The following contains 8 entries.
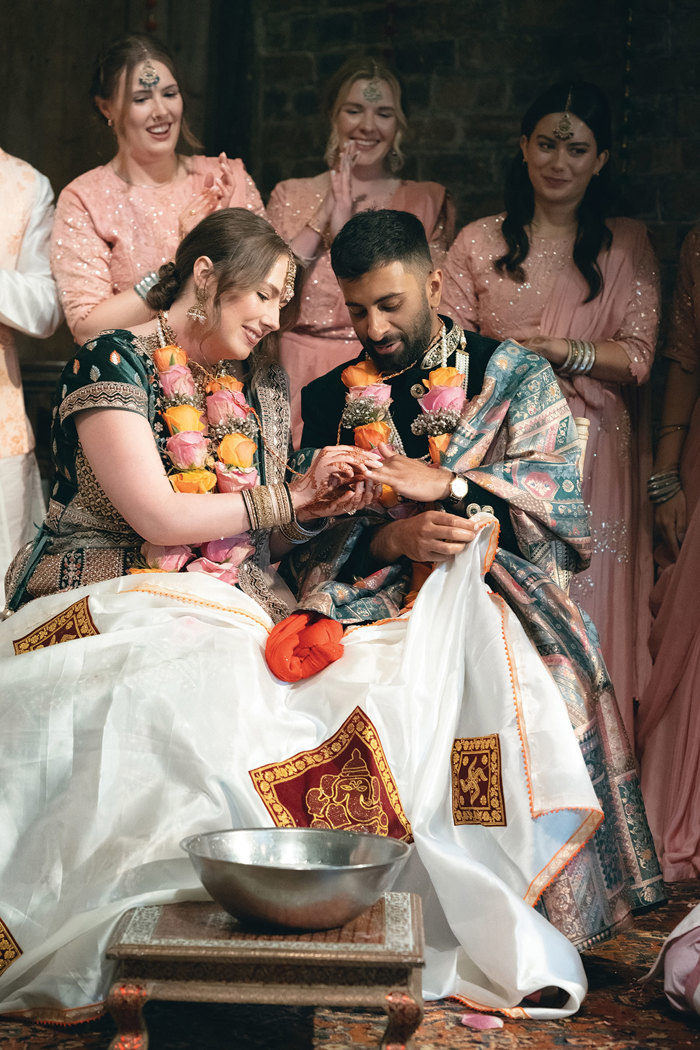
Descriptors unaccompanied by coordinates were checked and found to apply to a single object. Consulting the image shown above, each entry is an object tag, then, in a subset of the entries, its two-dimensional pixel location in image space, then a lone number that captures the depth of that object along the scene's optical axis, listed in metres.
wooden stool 4.13
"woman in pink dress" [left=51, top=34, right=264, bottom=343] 8.56
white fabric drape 4.94
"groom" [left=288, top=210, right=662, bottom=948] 5.94
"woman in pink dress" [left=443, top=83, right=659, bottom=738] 8.77
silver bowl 4.20
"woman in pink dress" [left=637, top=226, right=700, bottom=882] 7.62
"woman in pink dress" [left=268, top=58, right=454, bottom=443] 9.05
